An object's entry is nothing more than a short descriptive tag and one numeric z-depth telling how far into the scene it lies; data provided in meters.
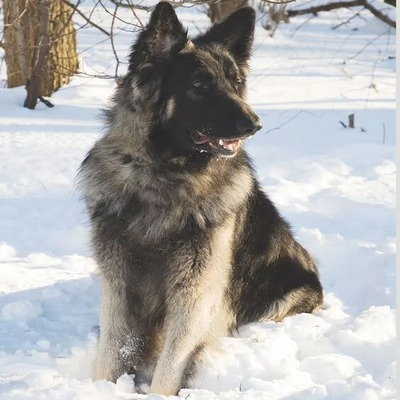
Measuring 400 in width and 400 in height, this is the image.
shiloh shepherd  6.84
